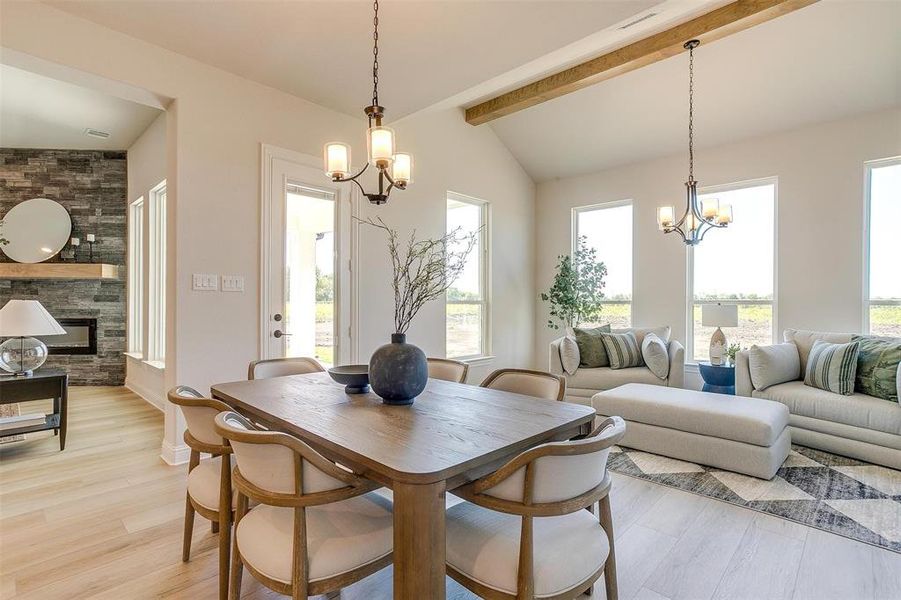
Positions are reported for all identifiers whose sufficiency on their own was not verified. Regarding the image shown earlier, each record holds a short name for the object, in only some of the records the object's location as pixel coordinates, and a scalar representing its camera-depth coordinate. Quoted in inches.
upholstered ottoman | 112.7
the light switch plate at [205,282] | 125.7
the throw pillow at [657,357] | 172.2
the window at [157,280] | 196.4
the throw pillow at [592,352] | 186.4
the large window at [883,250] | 155.9
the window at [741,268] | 183.3
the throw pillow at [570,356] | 184.9
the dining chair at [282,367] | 105.3
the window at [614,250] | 222.2
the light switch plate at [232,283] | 131.5
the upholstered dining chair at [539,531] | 45.8
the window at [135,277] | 222.5
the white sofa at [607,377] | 172.9
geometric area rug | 91.2
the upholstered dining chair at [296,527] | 48.1
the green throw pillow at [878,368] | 125.3
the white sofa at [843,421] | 118.2
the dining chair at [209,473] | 63.3
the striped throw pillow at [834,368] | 132.1
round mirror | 217.5
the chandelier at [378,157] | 81.0
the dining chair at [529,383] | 85.1
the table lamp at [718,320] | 166.4
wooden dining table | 44.1
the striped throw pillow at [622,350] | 183.2
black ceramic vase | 71.6
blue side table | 169.0
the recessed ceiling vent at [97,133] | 199.9
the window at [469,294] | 209.3
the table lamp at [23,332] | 125.0
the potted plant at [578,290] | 219.6
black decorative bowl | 82.4
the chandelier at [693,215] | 144.9
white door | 141.3
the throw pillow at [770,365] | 143.9
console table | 124.8
